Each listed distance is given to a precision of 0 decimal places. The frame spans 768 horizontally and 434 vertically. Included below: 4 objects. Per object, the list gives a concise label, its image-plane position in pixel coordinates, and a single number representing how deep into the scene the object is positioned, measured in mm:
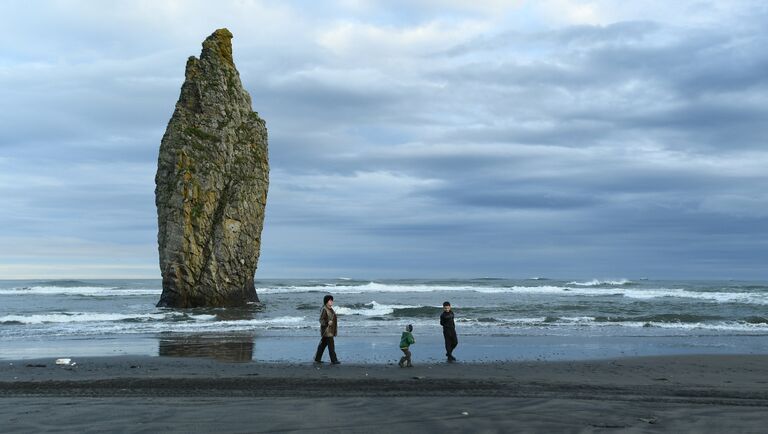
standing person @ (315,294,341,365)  16906
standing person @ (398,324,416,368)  15992
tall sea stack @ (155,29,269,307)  36594
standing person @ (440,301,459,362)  17698
